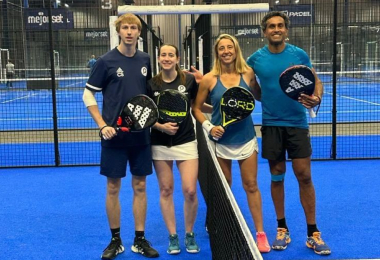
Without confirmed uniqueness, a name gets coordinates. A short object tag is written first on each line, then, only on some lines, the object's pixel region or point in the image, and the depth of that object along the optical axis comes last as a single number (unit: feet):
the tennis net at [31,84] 64.11
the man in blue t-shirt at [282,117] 12.53
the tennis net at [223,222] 7.48
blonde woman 12.52
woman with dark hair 12.57
